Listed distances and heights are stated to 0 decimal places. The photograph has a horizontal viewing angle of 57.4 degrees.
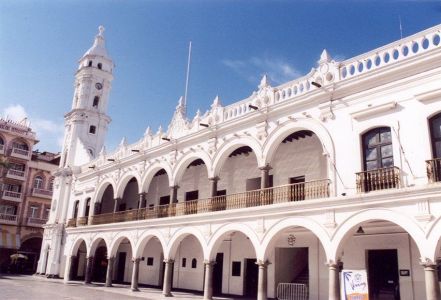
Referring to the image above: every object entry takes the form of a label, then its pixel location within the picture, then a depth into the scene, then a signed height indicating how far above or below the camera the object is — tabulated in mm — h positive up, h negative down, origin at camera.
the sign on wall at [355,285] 6910 -162
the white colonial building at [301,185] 10805 +2805
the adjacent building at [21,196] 33781 +5403
